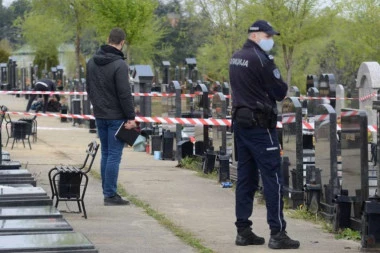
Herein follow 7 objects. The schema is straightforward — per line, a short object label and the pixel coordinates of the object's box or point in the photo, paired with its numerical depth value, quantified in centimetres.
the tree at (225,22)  4056
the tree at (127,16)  3559
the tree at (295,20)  3672
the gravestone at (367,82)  2198
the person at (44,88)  3400
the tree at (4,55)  7075
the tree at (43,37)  6325
